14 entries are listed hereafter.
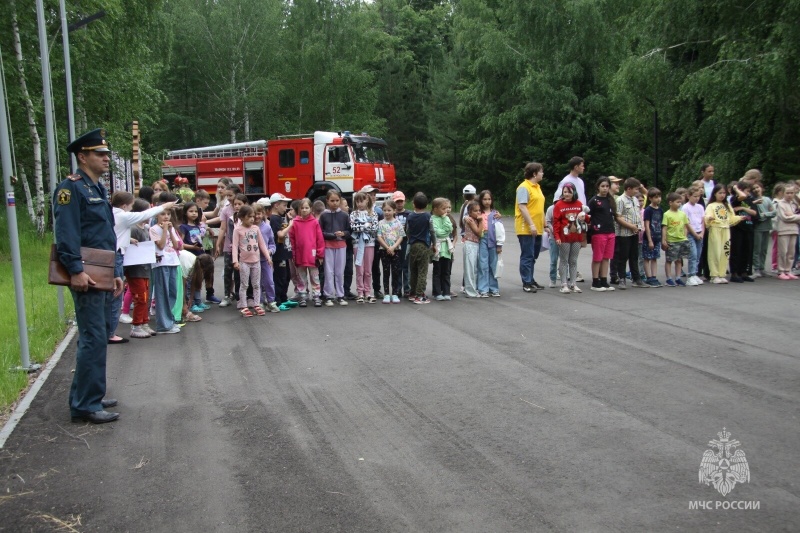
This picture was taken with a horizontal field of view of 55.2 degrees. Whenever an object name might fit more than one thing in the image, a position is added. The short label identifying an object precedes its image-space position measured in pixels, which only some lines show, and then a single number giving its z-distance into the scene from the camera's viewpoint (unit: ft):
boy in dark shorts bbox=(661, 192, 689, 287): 44.32
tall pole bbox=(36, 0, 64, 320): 33.78
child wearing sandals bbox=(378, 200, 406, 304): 39.60
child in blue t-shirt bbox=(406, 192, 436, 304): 39.32
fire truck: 104.01
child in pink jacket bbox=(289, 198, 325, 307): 38.96
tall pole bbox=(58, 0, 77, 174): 41.68
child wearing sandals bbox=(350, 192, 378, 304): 39.58
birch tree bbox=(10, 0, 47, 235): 64.85
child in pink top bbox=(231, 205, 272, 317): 36.86
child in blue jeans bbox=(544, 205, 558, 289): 43.73
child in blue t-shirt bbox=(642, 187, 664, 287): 43.88
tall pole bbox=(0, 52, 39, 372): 25.38
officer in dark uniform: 19.93
